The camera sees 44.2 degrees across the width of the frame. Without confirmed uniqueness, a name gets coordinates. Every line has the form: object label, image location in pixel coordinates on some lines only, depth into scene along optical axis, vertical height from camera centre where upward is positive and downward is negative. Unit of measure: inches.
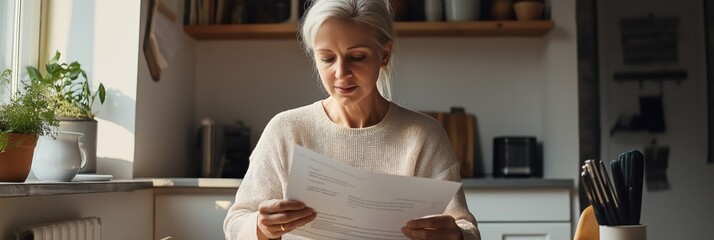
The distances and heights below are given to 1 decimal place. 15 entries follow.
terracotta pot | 74.9 -0.6
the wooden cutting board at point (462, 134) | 135.0 +3.2
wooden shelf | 130.6 +18.9
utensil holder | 46.7 -4.1
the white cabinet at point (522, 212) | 117.0 -7.6
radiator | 74.1 -7.1
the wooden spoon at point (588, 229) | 60.8 -5.1
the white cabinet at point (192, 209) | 112.9 -7.2
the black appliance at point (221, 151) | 130.3 +0.3
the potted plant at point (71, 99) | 100.7 +6.4
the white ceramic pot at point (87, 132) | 101.2 +2.4
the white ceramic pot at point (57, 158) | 86.3 -0.6
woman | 58.9 +1.7
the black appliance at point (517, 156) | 131.2 -0.1
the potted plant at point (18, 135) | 74.8 +1.4
